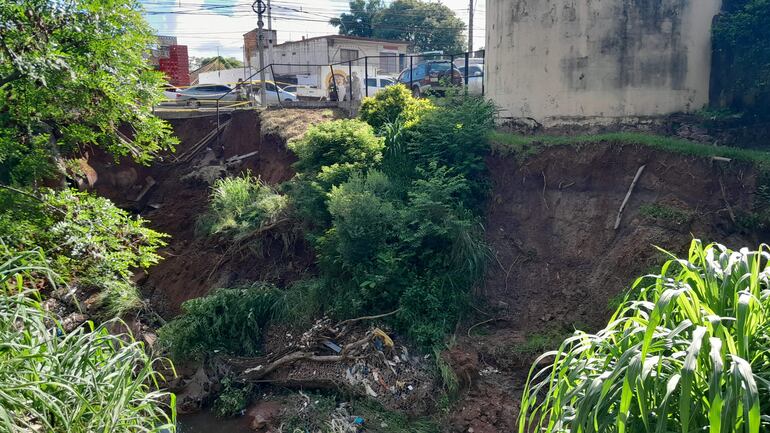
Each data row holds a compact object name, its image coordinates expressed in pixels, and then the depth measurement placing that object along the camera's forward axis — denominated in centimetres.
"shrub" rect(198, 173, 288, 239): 1180
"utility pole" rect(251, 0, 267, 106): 1978
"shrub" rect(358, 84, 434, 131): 1304
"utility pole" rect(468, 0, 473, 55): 2931
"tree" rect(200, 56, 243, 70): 4894
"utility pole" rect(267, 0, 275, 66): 2448
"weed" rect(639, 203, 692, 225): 791
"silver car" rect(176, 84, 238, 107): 2378
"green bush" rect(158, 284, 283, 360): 977
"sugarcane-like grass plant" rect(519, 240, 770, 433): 231
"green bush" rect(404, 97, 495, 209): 1026
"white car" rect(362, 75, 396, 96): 2329
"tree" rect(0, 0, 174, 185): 567
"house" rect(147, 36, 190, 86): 2770
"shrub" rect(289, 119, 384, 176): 1129
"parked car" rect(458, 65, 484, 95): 1654
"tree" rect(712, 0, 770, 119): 941
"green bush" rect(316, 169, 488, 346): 896
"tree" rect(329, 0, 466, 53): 4181
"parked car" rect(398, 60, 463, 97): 1912
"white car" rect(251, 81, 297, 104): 2512
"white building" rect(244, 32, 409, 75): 3525
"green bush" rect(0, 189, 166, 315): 603
